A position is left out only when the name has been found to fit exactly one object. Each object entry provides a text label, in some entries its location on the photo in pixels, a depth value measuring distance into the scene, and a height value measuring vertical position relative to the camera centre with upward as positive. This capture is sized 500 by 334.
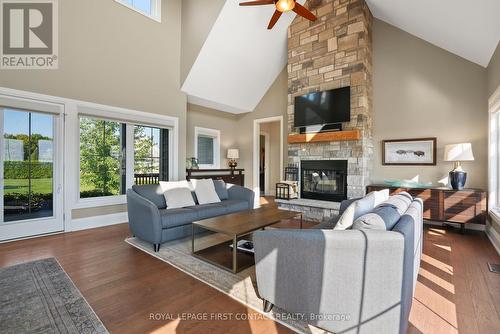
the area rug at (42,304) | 1.66 -1.08
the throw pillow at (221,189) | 4.58 -0.45
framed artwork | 4.43 +0.27
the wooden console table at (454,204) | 3.69 -0.60
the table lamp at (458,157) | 3.80 +0.14
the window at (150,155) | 4.95 +0.24
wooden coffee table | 2.56 -0.67
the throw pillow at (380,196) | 2.49 -0.33
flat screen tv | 4.78 +1.21
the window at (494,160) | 3.61 +0.09
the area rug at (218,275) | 1.76 -1.08
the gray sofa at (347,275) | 1.38 -0.67
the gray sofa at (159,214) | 3.05 -0.68
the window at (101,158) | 4.23 +0.15
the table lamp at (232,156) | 7.06 +0.29
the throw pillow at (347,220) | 1.87 -0.42
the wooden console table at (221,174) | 5.97 -0.23
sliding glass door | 3.45 -0.11
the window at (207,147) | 6.78 +0.55
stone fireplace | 4.64 +2.04
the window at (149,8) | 4.75 +3.19
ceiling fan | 3.20 +2.27
